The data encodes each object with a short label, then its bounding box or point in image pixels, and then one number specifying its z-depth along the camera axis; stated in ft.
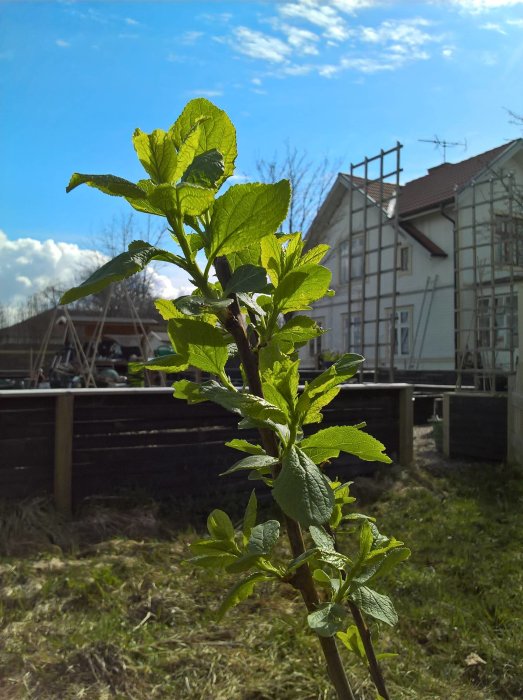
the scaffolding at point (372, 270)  68.36
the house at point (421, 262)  62.90
